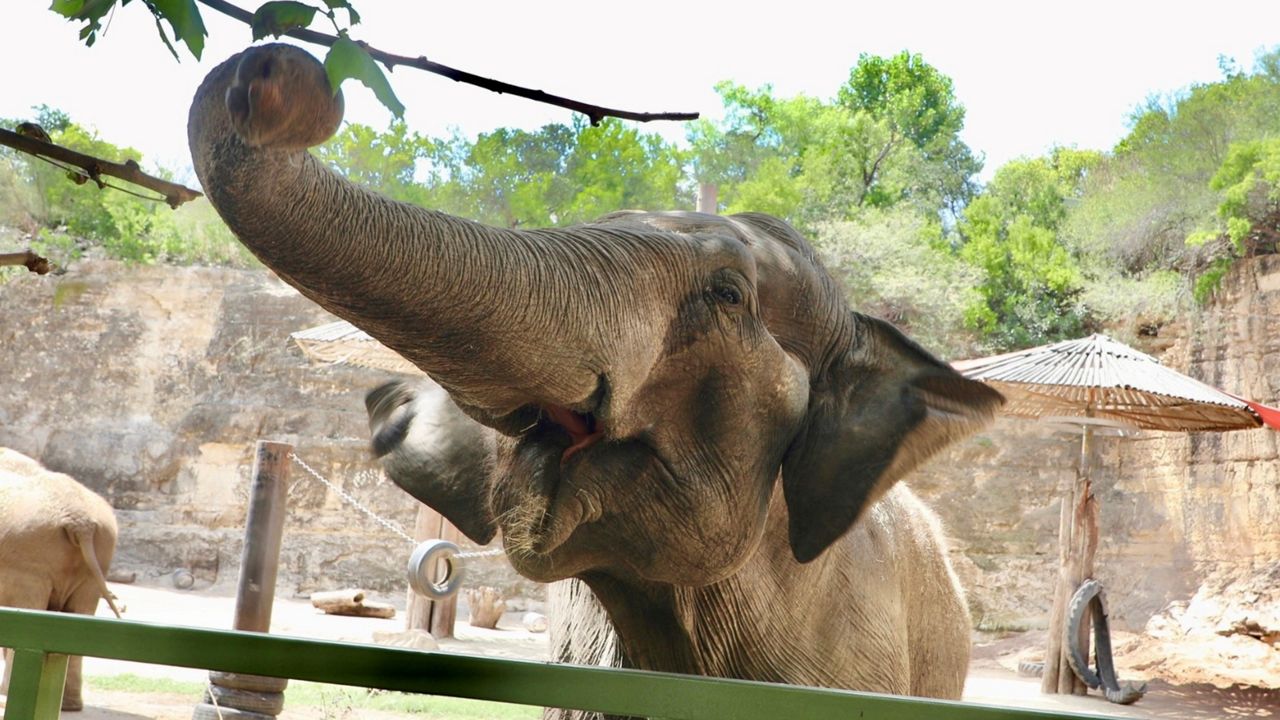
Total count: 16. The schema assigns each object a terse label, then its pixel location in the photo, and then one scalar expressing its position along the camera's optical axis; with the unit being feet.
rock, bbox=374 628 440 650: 29.78
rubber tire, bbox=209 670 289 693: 18.26
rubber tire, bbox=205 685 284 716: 18.17
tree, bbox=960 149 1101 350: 69.67
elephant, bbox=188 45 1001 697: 4.19
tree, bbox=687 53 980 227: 94.38
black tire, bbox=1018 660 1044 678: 40.60
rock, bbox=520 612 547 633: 44.32
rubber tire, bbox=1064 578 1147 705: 32.58
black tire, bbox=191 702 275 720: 18.02
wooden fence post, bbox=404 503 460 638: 32.27
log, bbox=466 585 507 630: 42.19
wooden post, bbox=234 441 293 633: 19.92
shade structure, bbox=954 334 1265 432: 29.50
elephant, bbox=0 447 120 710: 21.98
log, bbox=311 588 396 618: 41.98
